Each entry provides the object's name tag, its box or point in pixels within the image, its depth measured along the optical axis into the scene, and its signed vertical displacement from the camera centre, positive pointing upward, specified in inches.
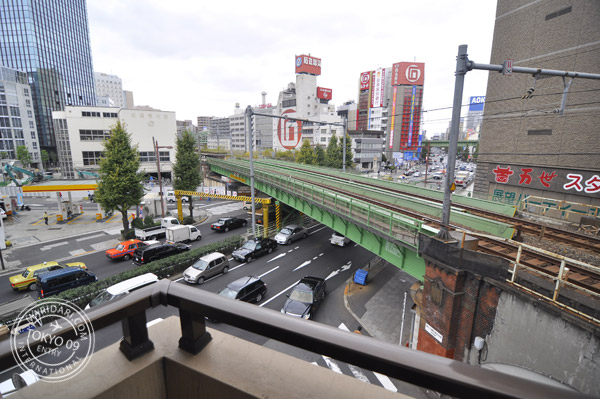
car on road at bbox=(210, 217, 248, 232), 1171.9 -335.0
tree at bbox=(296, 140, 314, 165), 1958.7 -69.1
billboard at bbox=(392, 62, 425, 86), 4239.7 +1103.0
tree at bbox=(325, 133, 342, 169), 1926.7 -72.4
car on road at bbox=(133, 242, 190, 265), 797.2 -314.3
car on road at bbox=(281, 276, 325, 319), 566.0 -321.6
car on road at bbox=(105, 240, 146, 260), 841.4 -322.4
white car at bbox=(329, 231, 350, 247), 1013.2 -337.8
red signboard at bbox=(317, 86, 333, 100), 3646.7 +669.1
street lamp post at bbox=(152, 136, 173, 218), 1268.5 -289.0
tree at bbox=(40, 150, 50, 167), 2891.7 -140.8
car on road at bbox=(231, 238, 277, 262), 866.8 -330.6
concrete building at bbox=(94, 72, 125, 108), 5649.6 +1138.1
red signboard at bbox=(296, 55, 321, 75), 3438.5 +983.0
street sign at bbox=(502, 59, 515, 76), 297.4 +84.1
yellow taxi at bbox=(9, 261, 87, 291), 651.5 -314.4
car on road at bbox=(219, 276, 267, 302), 592.5 -307.9
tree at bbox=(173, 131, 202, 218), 1256.2 -100.0
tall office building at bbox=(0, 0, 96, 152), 2972.4 +1009.5
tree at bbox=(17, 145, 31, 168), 2453.2 -117.1
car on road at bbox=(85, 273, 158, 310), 538.3 -283.6
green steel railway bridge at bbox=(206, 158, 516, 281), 422.9 -122.1
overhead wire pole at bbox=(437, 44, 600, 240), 297.7 +65.1
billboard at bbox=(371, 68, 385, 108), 4739.2 +995.7
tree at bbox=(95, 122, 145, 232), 967.0 -107.9
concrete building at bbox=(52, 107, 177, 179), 1893.8 +80.9
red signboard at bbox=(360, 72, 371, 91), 4931.1 +1127.5
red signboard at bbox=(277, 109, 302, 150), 3159.5 +127.7
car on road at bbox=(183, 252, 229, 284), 705.6 -320.4
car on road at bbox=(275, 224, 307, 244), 1023.6 -328.5
